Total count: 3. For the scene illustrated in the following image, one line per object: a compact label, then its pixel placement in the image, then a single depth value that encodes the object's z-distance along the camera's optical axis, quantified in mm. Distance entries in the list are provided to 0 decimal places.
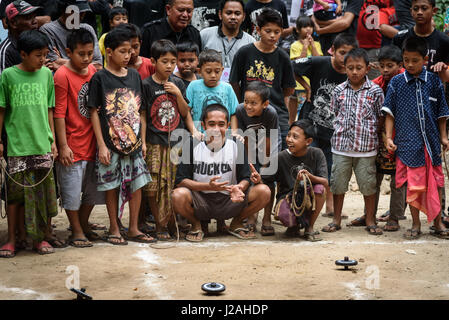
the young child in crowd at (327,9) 7730
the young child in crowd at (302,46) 7757
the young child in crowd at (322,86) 6477
